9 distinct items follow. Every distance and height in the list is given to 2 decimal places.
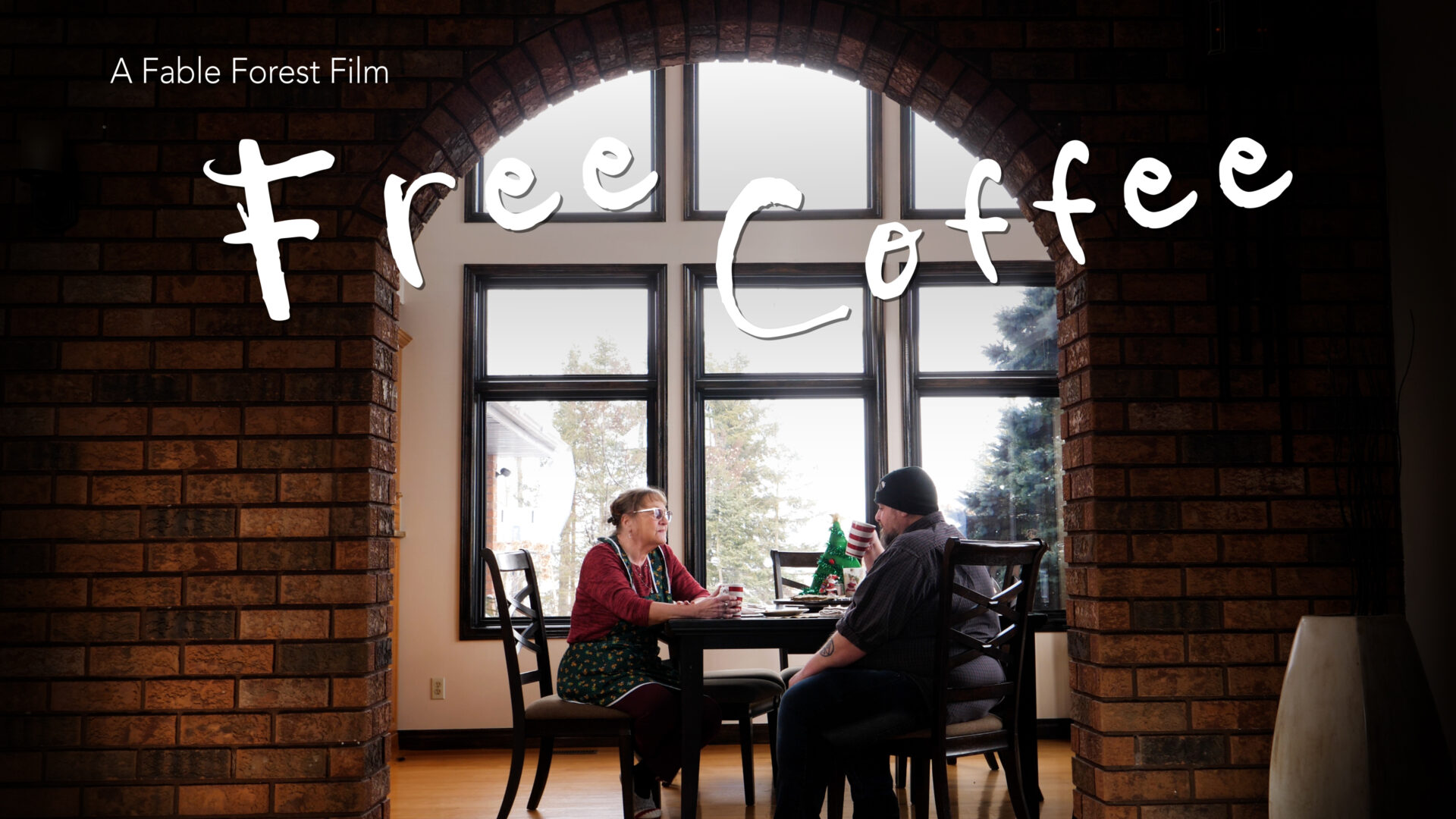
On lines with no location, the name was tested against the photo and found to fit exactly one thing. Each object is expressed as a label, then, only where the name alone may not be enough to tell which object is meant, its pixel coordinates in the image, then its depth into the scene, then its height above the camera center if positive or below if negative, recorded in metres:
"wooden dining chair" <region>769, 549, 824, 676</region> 5.10 -0.24
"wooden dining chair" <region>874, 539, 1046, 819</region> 2.94 -0.47
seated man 2.99 -0.48
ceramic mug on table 3.44 -0.26
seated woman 3.60 -0.42
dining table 3.38 -0.40
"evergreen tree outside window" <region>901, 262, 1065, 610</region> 5.90 +0.54
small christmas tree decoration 4.27 -0.19
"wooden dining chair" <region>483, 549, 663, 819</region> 3.56 -0.64
